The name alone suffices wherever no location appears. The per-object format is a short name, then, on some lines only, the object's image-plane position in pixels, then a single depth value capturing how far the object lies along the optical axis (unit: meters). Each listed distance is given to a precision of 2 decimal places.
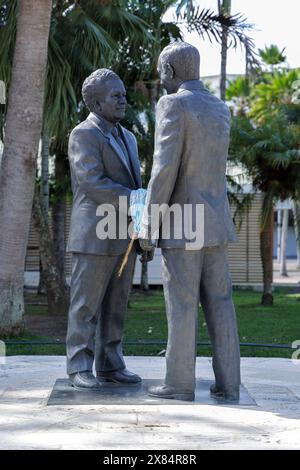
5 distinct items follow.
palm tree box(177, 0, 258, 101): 16.20
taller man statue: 5.76
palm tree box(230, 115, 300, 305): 16.53
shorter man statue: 6.10
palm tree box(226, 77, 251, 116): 32.06
